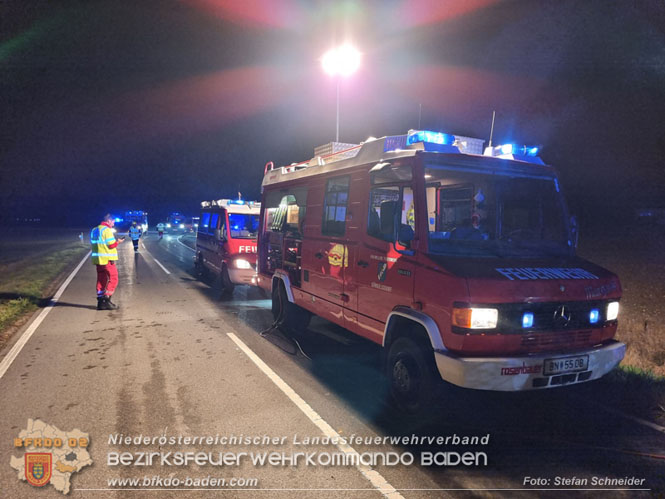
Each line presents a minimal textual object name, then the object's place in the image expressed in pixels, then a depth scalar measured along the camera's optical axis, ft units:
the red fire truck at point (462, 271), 11.84
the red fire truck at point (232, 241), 35.06
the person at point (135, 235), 72.84
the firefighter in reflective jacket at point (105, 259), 28.45
